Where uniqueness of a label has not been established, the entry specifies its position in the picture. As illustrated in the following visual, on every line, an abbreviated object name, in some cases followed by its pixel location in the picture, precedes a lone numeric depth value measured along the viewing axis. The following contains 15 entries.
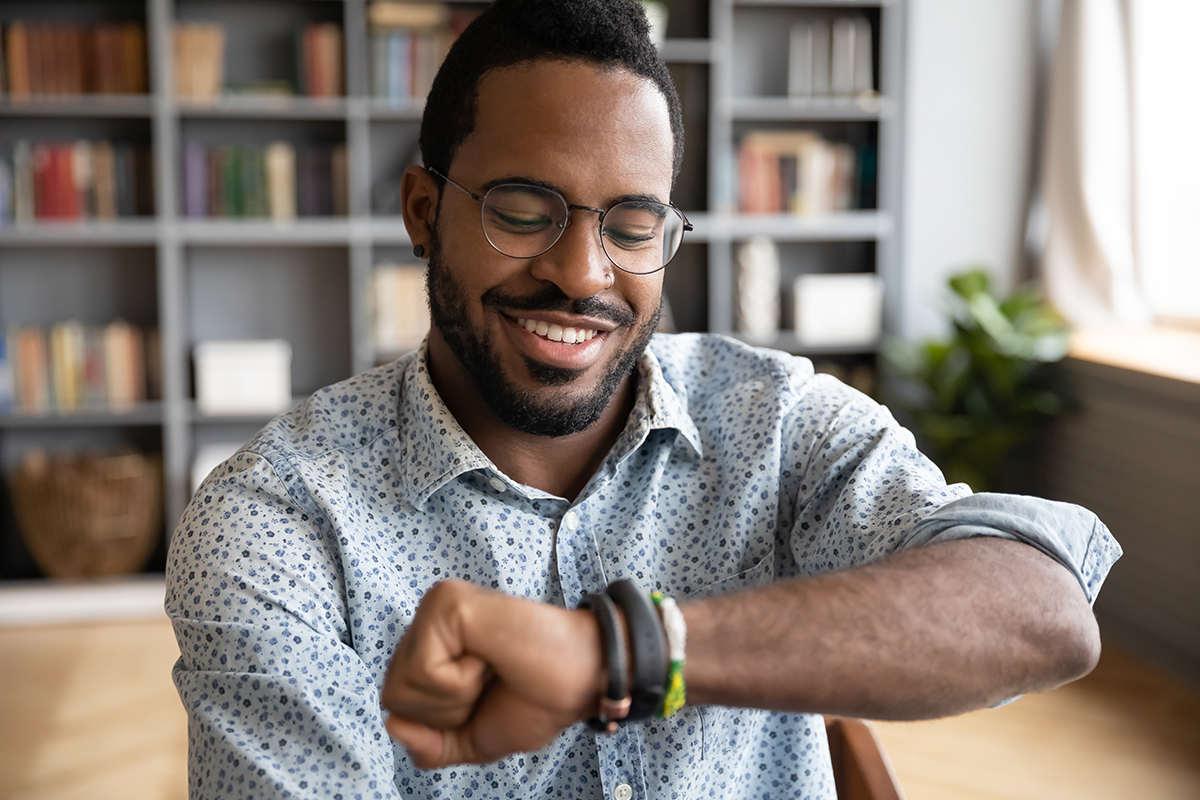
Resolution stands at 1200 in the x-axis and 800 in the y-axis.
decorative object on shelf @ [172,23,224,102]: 3.72
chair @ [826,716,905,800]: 1.03
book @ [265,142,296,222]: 3.84
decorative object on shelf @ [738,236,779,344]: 4.14
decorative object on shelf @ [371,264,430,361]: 3.95
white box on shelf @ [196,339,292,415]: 3.86
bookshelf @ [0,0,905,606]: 3.77
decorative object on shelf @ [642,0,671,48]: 3.87
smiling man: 0.84
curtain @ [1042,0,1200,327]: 3.66
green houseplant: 3.63
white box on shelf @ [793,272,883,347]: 4.17
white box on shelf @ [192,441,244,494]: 3.88
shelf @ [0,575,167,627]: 3.71
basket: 3.76
